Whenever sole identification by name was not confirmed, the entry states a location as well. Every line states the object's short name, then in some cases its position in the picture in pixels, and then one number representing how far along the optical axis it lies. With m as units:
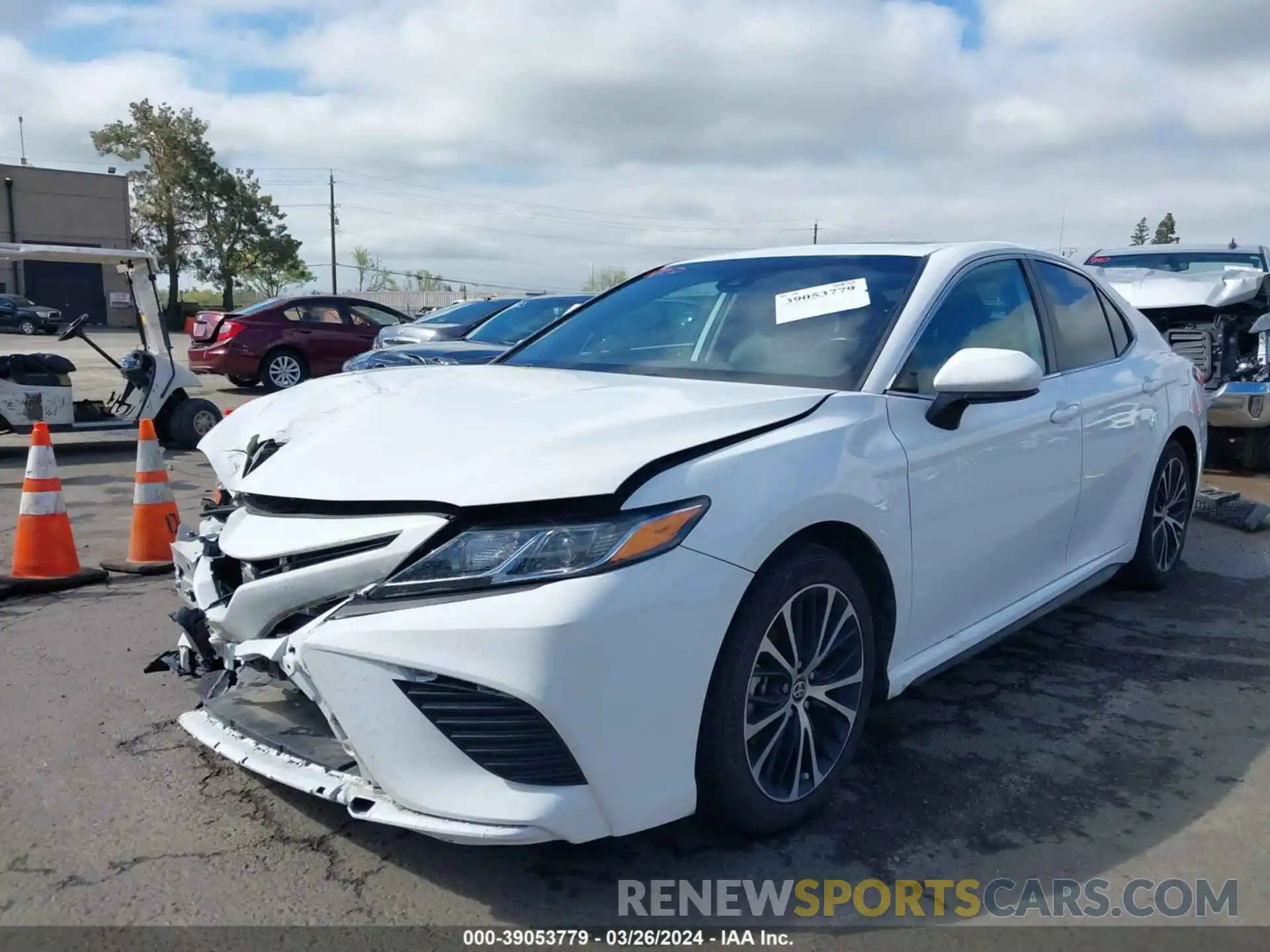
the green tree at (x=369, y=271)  79.69
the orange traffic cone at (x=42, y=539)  5.15
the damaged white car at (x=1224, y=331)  8.36
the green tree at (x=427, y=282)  76.81
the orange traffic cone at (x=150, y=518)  5.51
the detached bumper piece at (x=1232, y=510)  6.68
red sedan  15.39
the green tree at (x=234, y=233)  50.62
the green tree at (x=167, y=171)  50.03
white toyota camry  2.32
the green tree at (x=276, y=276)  52.34
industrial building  46.75
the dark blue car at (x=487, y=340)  9.30
